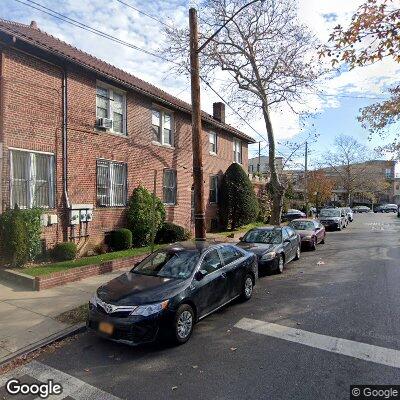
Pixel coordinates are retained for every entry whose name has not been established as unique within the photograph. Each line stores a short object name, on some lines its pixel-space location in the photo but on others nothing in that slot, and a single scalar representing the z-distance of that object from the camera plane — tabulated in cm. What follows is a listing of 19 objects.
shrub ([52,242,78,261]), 1110
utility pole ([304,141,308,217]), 3653
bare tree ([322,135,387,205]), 6688
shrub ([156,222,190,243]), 1548
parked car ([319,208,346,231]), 2688
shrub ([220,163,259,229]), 2197
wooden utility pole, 1054
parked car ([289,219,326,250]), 1602
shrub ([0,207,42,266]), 947
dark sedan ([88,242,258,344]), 539
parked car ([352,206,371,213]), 6724
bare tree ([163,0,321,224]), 1877
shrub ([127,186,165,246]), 1430
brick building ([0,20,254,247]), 1045
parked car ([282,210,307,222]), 3130
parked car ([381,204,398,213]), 6925
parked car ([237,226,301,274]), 1068
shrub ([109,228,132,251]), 1333
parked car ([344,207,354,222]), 3568
